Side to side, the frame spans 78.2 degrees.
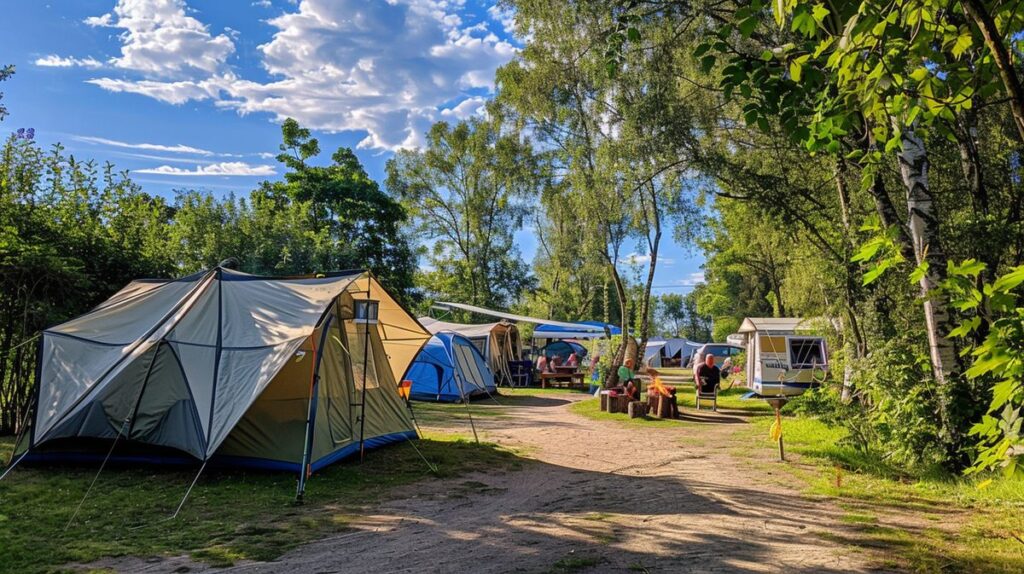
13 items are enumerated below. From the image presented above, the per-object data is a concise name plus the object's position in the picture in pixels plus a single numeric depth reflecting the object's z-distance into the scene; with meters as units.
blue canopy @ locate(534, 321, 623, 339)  22.92
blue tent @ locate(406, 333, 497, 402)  16.44
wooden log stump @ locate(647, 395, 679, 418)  12.78
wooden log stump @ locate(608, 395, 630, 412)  13.71
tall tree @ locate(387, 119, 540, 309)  30.55
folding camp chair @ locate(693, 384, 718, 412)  14.08
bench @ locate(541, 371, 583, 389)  21.33
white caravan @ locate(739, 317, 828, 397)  16.31
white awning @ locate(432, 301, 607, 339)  22.02
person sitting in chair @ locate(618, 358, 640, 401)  13.89
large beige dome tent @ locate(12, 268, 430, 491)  6.48
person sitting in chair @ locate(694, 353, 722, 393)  14.20
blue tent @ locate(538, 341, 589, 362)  29.31
